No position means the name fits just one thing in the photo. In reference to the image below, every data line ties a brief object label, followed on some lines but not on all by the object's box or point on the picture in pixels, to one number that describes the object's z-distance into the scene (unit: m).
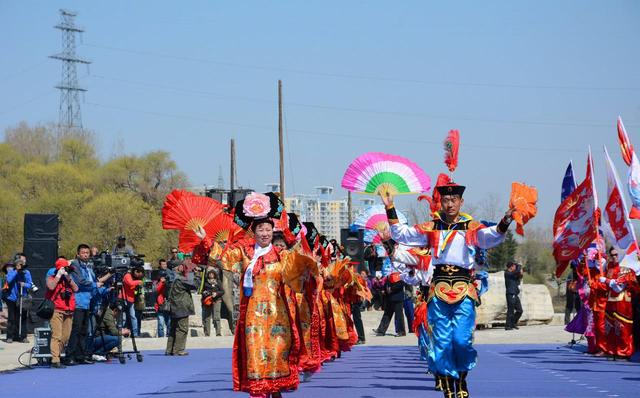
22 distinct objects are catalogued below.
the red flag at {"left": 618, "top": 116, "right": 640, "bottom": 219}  16.23
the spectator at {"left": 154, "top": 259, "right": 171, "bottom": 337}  21.71
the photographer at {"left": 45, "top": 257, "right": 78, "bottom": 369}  15.85
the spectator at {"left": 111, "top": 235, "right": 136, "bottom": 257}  16.75
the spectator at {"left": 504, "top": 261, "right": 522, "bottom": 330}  25.27
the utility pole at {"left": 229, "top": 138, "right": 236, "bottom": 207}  43.68
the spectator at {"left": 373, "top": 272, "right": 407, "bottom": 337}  23.66
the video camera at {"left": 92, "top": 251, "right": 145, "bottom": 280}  16.34
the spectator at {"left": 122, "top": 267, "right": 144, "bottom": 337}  20.58
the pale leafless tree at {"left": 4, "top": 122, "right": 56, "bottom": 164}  60.72
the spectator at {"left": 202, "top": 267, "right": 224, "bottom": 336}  21.73
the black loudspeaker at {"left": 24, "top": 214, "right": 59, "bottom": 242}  22.02
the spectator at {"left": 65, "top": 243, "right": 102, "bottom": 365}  16.02
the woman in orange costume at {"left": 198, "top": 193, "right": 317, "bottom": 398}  9.82
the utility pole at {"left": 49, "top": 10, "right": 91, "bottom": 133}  63.55
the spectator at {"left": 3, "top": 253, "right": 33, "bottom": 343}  21.52
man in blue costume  9.95
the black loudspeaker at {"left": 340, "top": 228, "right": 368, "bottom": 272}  19.72
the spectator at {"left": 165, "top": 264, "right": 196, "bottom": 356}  18.62
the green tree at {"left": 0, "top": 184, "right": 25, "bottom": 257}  50.94
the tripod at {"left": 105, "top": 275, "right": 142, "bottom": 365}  16.72
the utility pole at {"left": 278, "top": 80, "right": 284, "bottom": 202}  38.67
